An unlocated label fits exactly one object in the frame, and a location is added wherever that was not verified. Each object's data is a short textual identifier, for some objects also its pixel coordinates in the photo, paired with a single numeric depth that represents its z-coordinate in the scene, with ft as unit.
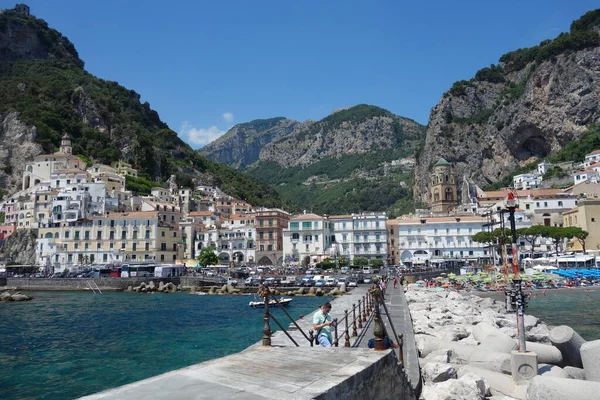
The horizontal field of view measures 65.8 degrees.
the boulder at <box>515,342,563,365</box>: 40.47
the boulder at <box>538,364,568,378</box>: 35.24
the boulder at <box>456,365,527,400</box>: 33.96
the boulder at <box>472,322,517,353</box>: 42.42
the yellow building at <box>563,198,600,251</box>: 198.59
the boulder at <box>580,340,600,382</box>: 33.88
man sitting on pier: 32.89
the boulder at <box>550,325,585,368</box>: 39.96
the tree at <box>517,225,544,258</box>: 197.08
